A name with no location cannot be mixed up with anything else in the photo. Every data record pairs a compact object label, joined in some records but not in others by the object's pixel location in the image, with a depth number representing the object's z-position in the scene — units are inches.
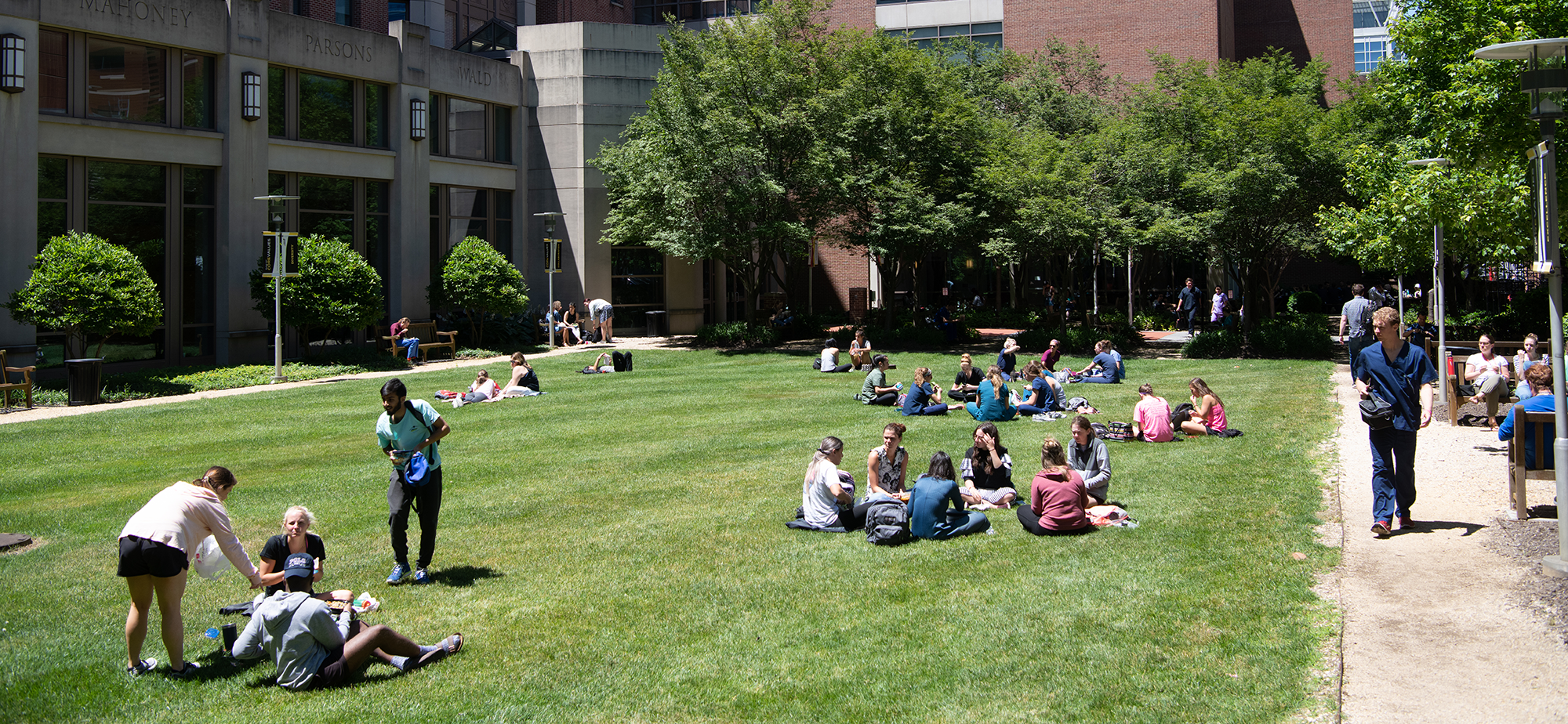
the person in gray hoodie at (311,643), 272.7
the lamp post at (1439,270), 688.4
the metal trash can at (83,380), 854.5
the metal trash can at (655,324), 1578.7
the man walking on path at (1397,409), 356.8
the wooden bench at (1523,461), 381.7
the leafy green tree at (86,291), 890.1
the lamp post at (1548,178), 313.7
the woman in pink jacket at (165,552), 275.4
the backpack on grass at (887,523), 393.1
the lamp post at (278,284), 999.0
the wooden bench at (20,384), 823.1
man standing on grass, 343.9
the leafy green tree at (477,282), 1279.5
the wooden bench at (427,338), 1207.6
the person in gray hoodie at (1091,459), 431.8
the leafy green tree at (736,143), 1277.1
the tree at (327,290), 1085.8
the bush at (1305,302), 1802.4
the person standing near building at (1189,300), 1524.4
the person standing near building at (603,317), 1444.4
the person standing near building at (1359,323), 773.9
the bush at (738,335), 1376.7
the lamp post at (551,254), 1360.7
